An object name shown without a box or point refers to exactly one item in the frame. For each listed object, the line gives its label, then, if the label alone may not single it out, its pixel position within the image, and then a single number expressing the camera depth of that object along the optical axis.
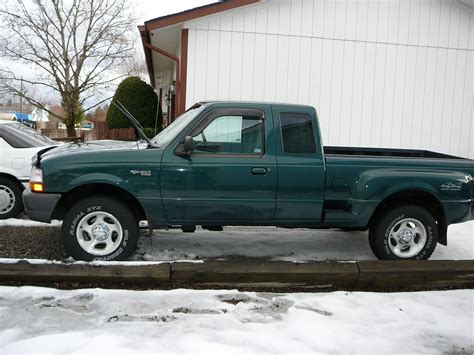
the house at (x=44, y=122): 49.38
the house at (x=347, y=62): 10.49
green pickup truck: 4.96
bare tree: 21.98
